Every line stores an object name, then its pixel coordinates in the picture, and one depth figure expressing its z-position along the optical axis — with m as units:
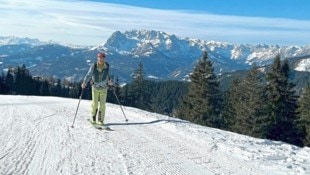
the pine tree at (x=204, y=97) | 29.63
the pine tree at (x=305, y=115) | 23.90
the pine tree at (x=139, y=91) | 46.49
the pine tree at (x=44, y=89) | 62.73
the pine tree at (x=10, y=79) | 58.12
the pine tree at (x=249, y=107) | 25.70
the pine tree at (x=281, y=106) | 25.16
